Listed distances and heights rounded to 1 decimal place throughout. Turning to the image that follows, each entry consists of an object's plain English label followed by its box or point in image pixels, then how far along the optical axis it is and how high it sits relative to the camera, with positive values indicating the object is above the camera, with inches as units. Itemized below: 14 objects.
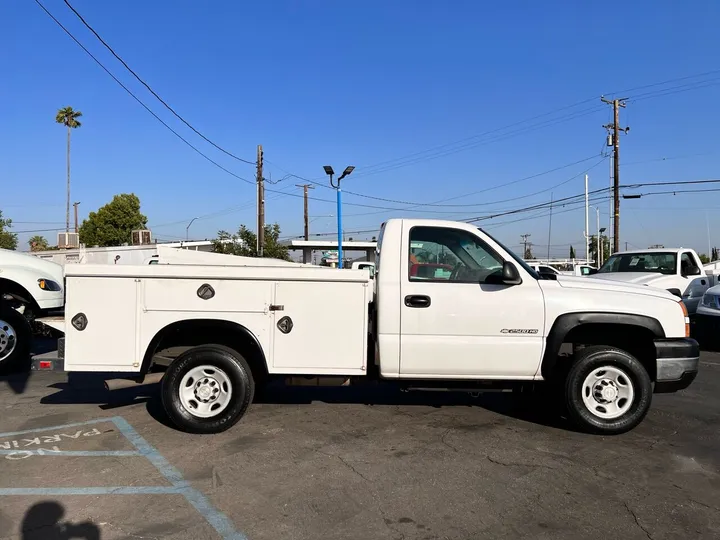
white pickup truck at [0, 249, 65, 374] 297.1 -18.1
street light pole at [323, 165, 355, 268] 906.1 +155.6
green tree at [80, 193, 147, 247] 1959.5 +168.9
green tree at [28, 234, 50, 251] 2310.5 +132.4
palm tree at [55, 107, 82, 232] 2198.6 +615.2
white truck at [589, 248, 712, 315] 472.4 +1.0
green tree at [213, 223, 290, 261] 1186.6 +61.6
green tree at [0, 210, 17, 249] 1820.1 +114.3
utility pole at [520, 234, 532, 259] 4121.1 +212.0
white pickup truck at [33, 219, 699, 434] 196.5 -20.4
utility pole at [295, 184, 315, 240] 1630.2 +183.1
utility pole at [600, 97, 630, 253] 1117.8 +214.2
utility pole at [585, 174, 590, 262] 1479.8 +147.9
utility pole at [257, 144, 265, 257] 1119.2 +142.3
